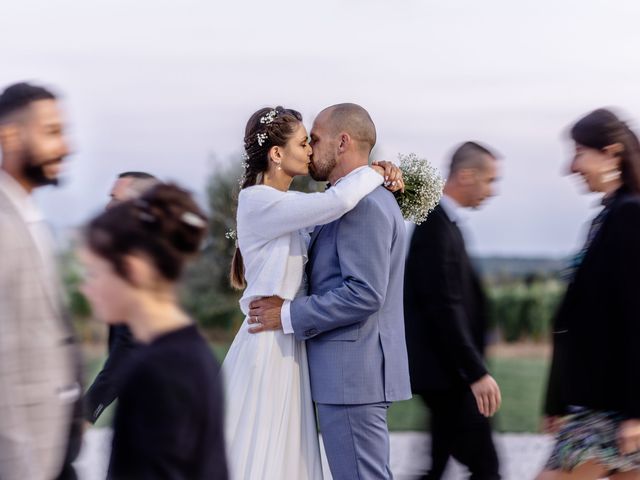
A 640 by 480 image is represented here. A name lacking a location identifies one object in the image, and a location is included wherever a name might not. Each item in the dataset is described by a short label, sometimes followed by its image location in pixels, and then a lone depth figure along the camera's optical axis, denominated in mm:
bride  4312
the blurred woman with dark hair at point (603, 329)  3906
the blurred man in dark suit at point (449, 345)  5035
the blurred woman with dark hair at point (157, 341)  2340
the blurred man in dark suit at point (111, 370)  4602
